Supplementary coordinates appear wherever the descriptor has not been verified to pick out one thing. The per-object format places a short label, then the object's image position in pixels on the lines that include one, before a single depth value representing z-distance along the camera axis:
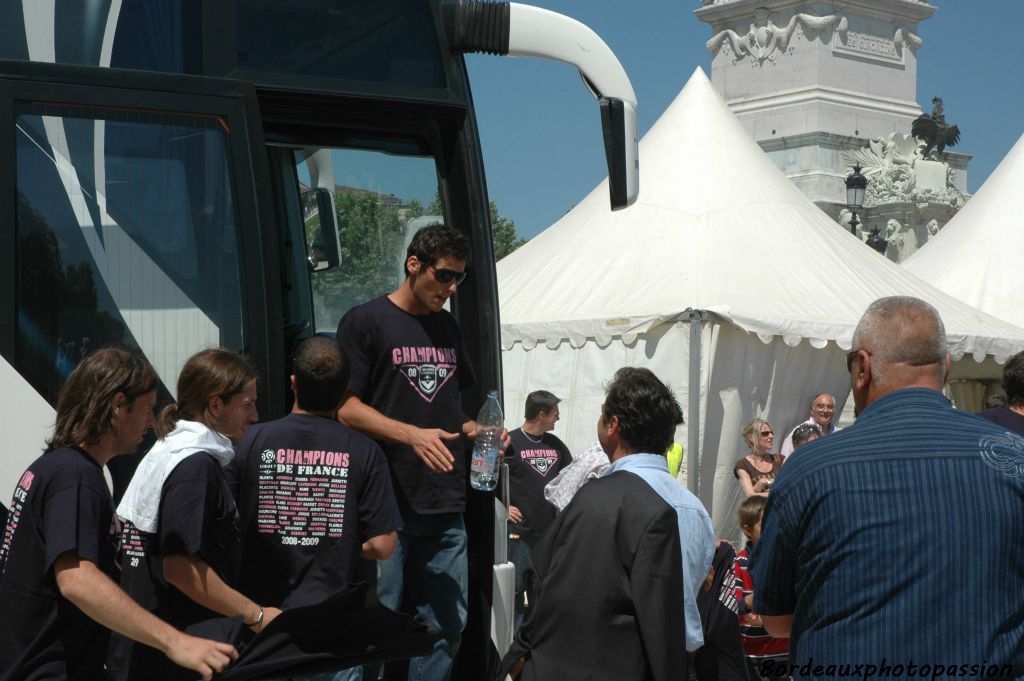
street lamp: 20.64
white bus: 4.59
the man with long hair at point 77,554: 3.17
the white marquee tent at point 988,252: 18.02
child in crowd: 6.48
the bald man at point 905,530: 2.91
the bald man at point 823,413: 11.86
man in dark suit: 3.83
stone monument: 34.59
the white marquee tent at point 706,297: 11.95
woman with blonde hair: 10.76
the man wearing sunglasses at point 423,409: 4.97
